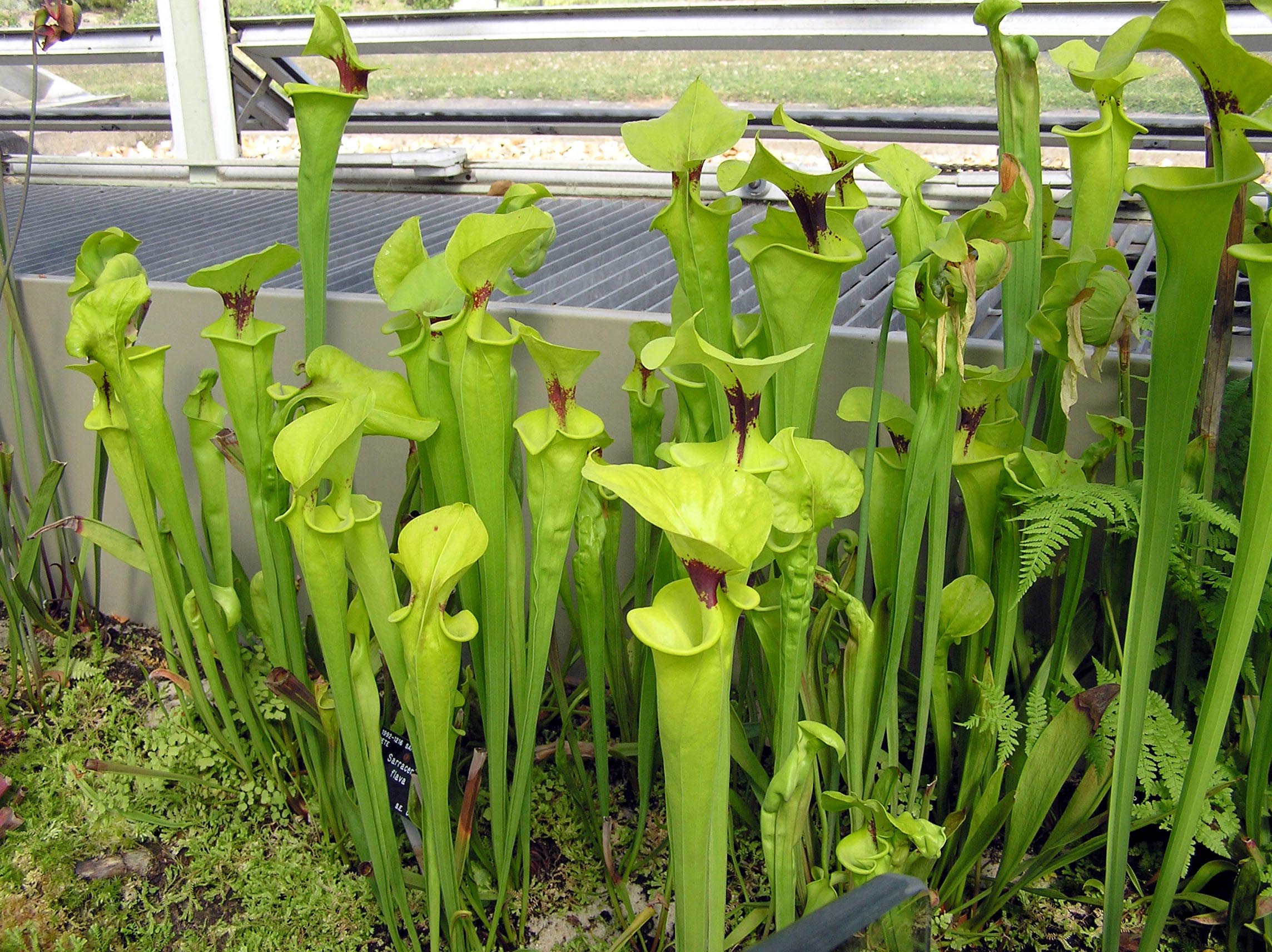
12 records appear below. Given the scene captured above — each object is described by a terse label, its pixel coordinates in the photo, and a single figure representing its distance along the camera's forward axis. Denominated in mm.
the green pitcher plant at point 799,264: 611
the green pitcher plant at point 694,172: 681
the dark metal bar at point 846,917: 427
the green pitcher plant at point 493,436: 652
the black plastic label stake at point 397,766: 903
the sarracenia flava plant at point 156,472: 800
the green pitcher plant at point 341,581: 646
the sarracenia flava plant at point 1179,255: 479
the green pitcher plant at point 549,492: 703
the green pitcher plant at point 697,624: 505
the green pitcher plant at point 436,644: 643
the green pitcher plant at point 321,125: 776
